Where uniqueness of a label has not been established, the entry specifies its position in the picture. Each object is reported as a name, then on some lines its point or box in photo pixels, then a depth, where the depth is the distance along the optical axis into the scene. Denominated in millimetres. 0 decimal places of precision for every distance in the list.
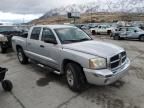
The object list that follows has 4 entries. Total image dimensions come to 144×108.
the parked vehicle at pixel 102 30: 17595
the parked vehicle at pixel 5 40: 6279
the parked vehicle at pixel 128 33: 10957
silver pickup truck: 2522
